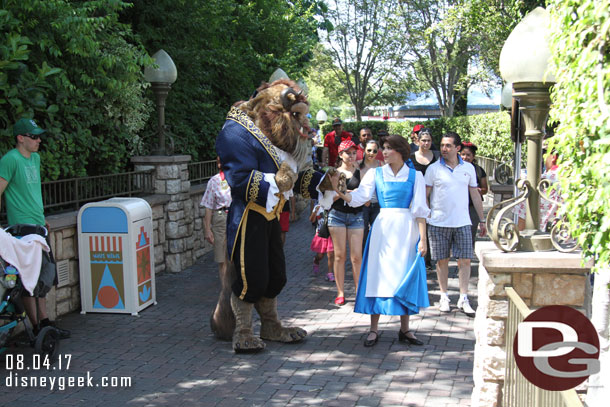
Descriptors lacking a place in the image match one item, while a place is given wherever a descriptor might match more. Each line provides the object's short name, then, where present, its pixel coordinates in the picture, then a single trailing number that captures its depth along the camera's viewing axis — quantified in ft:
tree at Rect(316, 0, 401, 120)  128.57
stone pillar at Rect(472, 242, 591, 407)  12.75
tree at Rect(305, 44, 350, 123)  141.59
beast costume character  18.30
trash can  22.70
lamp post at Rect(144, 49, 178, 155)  29.89
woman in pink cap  24.43
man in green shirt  18.56
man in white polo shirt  23.53
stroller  16.90
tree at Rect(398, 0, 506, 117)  93.74
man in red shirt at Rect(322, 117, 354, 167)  43.96
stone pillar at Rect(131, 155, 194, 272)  30.17
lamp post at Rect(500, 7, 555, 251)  13.28
